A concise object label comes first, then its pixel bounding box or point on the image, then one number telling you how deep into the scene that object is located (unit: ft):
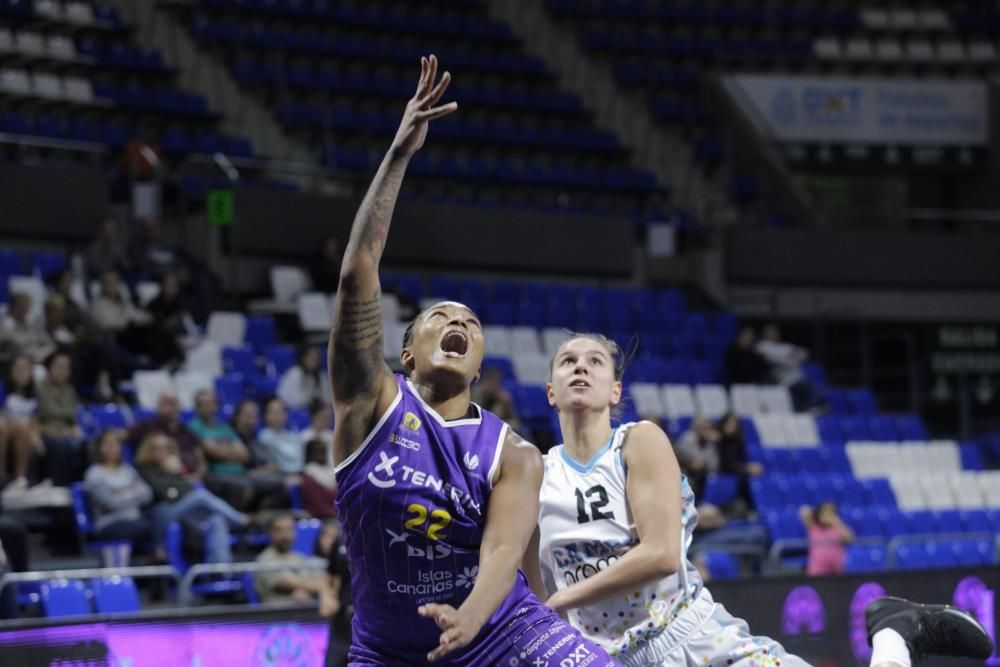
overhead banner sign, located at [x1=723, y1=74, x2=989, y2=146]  81.76
